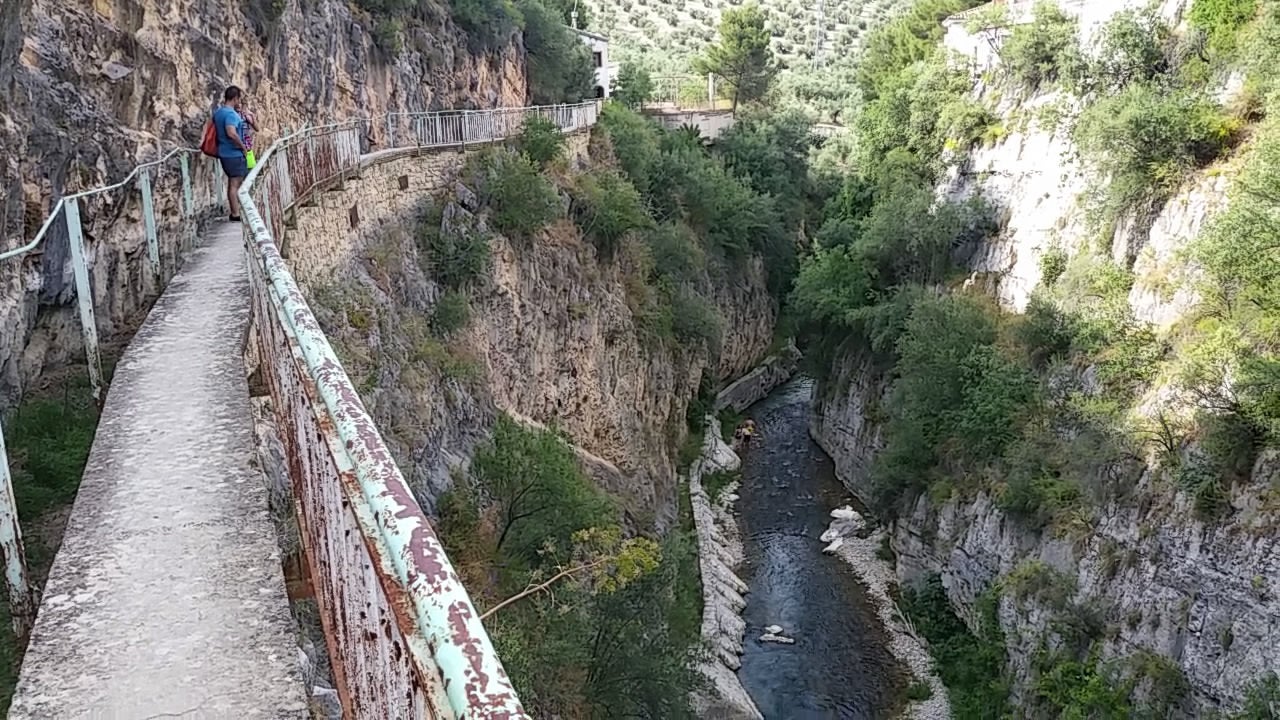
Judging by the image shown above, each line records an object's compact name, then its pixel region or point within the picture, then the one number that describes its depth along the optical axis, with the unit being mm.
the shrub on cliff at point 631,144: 35125
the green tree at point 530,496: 17375
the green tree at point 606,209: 27422
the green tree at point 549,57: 38031
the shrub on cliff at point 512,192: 22188
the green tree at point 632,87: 53844
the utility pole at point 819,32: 91062
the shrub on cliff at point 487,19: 29484
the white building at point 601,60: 51625
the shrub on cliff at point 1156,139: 22984
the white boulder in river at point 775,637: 24453
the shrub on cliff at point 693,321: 34125
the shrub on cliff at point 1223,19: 24266
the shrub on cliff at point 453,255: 19156
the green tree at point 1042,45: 31819
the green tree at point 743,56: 57438
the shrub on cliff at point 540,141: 25391
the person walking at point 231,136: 11844
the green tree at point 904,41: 47094
